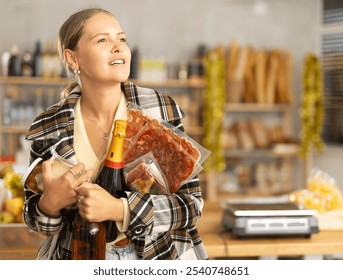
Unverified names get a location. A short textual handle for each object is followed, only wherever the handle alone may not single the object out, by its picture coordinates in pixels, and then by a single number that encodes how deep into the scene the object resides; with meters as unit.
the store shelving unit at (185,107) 4.16
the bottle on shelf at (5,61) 4.14
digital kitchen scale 1.56
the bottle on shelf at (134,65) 4.16
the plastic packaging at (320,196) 1.81
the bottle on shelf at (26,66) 4.15
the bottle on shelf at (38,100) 4.19
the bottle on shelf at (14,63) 4.13
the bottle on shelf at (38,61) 4.14
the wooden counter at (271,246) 1.53
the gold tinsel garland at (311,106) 4.14
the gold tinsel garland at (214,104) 4.09
